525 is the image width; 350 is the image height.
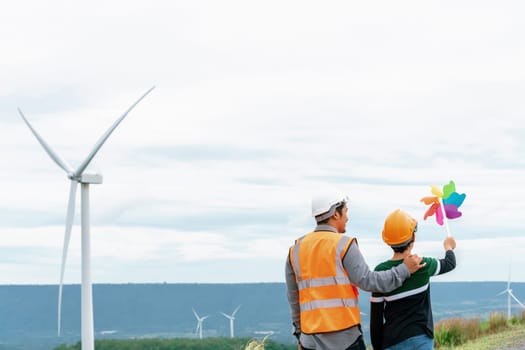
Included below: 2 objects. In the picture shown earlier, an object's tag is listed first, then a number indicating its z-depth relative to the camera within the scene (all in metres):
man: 7.67
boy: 7.89
